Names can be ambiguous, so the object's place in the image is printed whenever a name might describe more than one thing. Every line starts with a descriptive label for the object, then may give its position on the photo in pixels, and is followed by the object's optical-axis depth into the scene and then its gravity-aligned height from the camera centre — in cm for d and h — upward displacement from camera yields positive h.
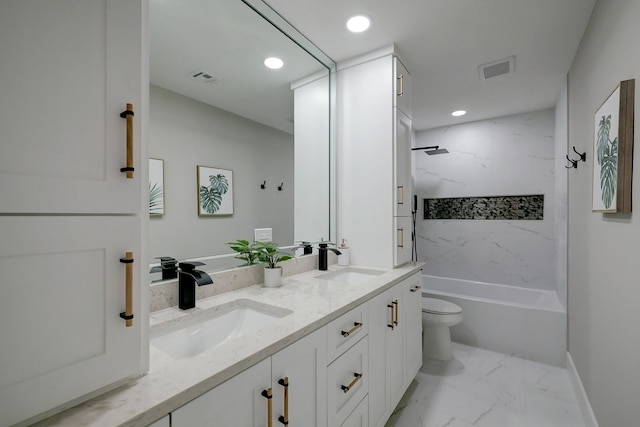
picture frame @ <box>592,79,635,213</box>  112 +28
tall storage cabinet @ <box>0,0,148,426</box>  51 +3
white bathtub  252 -107
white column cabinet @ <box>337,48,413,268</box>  202 +41
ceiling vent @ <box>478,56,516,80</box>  219 +118
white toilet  254 -108
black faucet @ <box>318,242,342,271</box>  199 -31
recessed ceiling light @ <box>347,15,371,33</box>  171 +118
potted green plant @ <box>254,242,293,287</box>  153 -27
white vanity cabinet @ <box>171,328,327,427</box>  70 -53
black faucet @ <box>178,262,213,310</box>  116 -31
